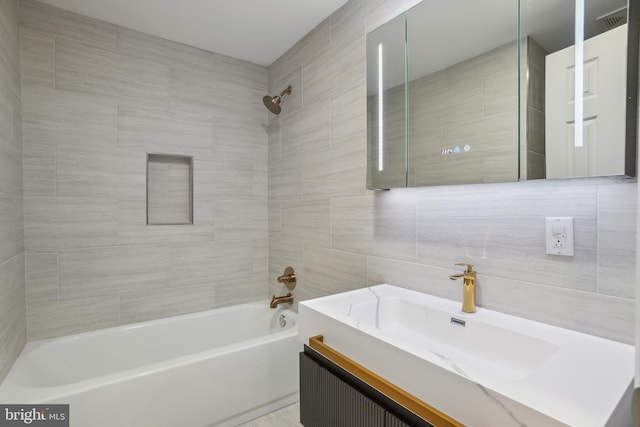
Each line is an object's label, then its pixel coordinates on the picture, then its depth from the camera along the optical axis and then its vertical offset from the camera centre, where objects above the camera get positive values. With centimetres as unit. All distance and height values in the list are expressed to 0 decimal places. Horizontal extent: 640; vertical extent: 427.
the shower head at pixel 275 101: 235 +80
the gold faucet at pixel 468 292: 121 -29
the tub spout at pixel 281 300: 234 -62
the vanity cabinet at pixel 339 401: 90 -58
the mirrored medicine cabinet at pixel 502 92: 91 +42
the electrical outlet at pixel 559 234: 101 -7
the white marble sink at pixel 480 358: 65 -38
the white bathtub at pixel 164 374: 145 -84
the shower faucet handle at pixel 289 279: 236 -47
